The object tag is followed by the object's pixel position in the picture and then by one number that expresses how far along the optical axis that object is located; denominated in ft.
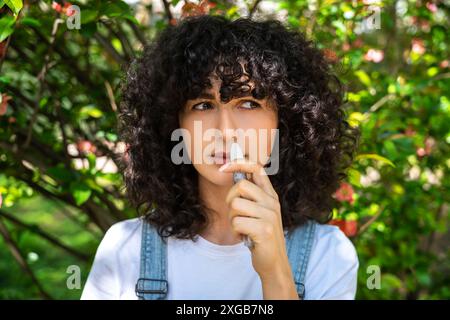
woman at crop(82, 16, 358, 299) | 4.98
